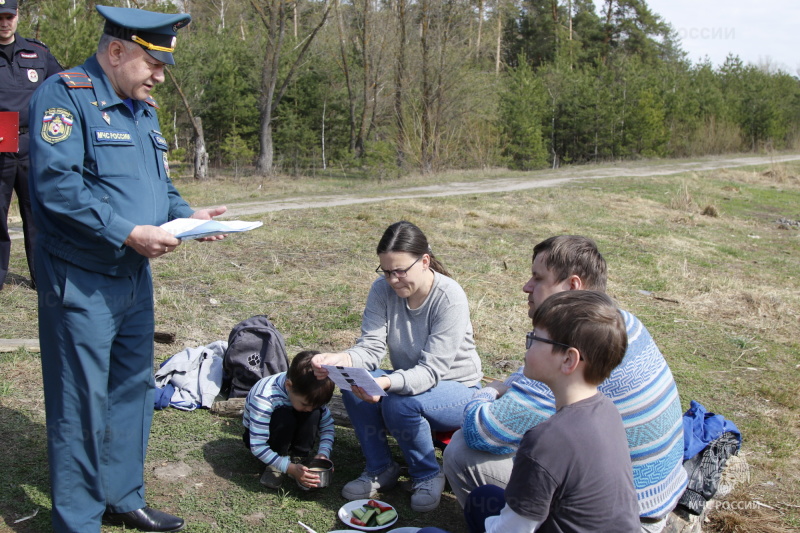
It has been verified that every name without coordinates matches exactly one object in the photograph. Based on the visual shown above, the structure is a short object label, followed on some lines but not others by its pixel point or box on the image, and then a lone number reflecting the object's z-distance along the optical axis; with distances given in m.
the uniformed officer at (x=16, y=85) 5.67
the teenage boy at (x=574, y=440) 2.14
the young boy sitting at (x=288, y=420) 3.56
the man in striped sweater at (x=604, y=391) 2.60
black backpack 4.55
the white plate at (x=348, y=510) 3.32
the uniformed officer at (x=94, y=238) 2.73
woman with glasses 3.51
